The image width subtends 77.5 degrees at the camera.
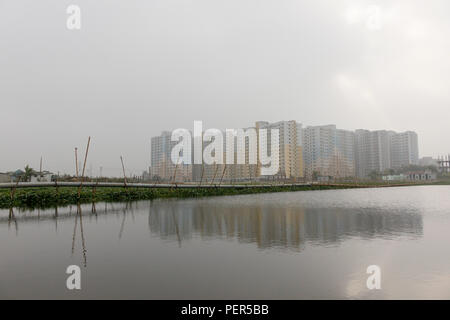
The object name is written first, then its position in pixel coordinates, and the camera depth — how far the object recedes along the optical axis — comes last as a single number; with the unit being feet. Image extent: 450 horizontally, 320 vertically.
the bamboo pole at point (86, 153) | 108.26
